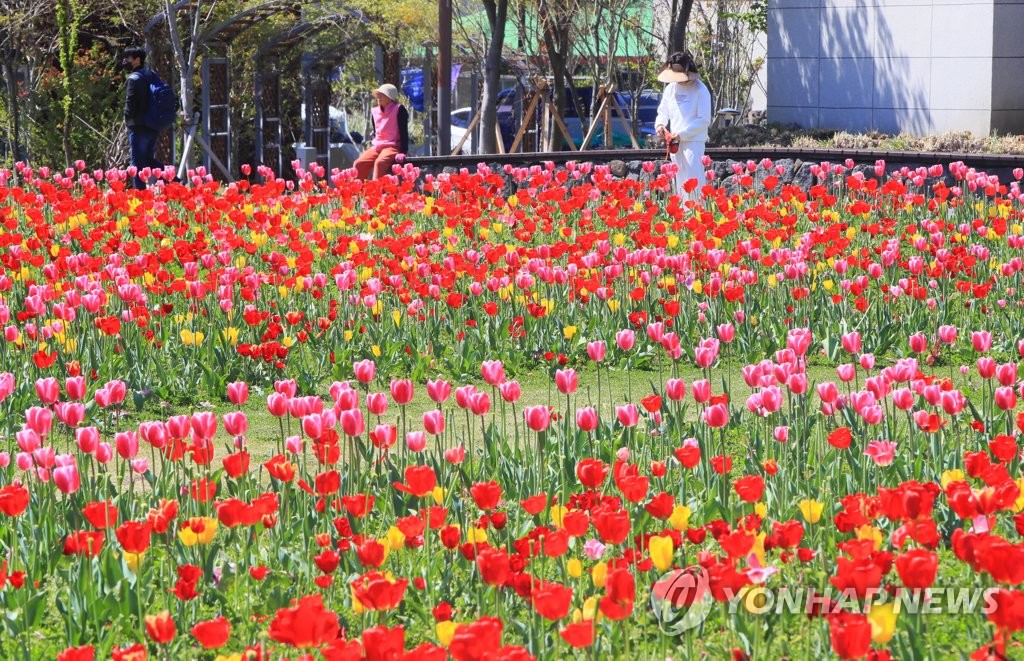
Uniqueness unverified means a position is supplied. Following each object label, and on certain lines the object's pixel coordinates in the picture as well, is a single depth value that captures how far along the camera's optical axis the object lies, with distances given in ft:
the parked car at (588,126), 179.01
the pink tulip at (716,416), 27.63
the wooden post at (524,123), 144.43
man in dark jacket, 97.79
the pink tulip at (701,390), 28.53
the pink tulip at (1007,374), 29.19
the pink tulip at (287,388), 28.55
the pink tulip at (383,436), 26.43
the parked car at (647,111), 192.65
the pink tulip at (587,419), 27.32
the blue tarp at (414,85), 250.16
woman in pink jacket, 101.76
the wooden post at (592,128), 139.03
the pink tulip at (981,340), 33.60
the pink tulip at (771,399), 27.89
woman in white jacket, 84.07
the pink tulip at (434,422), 26.86
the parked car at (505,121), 195.62
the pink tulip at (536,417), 26.48
